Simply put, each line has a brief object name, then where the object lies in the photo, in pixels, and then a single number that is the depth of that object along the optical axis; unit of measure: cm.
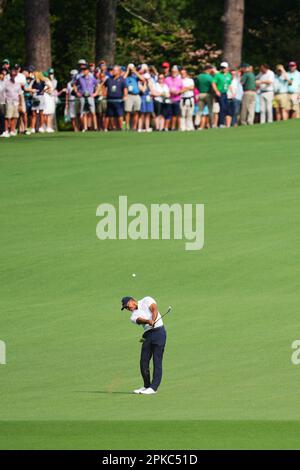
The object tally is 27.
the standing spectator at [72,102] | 4493
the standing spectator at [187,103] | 4269
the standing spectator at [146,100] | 4309
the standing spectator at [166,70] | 4400
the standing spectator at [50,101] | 4416
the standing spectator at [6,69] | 4269
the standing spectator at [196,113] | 4462
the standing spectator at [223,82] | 4284
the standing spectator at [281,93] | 4488
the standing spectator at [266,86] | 4444
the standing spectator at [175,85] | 4291
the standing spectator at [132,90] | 4325
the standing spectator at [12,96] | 4222
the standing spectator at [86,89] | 4400
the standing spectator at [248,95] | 4403
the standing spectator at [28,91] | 4401
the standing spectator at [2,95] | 4229
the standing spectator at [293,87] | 4484
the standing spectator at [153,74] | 4397
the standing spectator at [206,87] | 4281
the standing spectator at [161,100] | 4303
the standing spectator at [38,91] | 4397
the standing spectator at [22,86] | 4294
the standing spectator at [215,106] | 4272
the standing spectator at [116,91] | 4334
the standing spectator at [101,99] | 4400
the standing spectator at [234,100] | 4350
